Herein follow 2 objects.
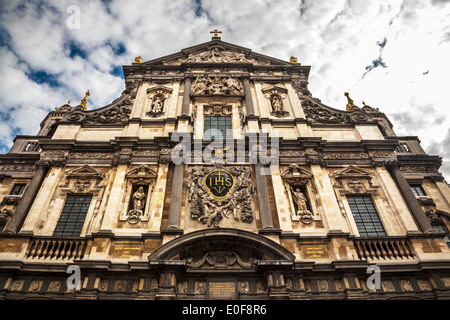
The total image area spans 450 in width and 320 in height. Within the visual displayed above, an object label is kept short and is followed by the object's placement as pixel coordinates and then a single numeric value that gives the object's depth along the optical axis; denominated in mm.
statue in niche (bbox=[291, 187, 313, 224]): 13414
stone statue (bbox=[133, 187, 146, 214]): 13586
